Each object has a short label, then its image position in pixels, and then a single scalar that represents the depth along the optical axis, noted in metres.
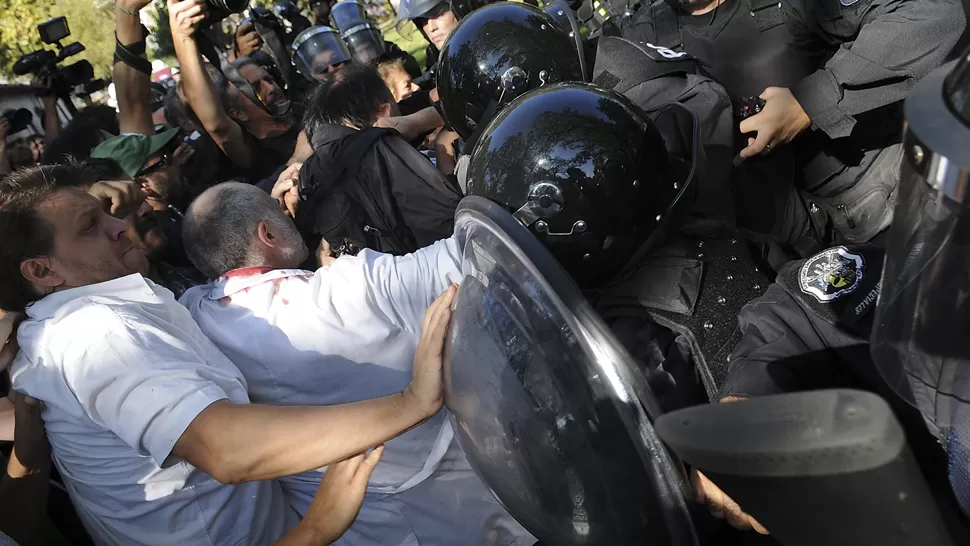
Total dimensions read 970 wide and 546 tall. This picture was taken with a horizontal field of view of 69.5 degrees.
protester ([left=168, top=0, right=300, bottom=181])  3.72
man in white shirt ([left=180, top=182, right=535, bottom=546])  1.95
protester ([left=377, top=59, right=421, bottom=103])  4.70
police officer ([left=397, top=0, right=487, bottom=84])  4.22
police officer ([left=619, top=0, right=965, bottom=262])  2.23
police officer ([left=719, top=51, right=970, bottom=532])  0.77
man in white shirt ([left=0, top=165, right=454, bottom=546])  1.40
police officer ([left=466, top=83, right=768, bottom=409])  1.61
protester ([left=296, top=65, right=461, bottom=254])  2.89
